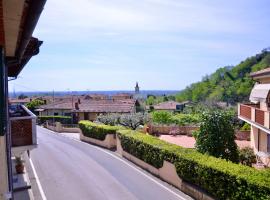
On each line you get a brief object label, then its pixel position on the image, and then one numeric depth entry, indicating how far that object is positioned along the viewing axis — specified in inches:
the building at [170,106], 3302.7
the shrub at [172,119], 1835.6
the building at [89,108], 2183.8
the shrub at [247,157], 935.7
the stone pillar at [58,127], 1922.1
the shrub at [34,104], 2906.0
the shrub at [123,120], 1623.3
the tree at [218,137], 833.5
